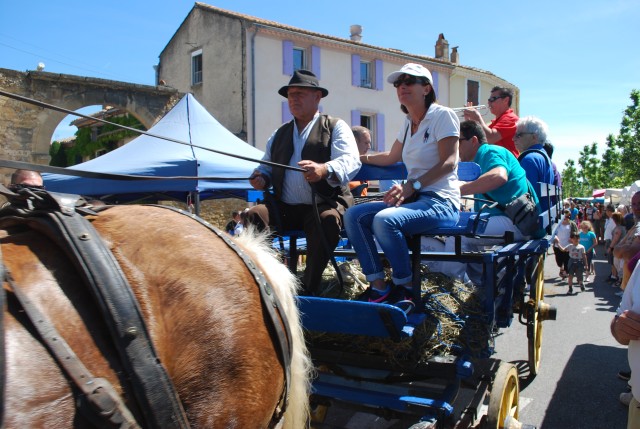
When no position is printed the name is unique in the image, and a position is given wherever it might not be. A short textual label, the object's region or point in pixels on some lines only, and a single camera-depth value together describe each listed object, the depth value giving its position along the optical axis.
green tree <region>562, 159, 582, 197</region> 58.93
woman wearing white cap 2.78
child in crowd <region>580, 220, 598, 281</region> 10.97
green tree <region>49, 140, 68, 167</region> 22.64
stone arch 13.37
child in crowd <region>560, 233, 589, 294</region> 9.56
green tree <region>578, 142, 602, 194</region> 43.69
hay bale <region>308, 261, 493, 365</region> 2.85
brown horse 1.27
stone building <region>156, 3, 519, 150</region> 18.77
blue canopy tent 6.78
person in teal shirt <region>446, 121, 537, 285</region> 3.63
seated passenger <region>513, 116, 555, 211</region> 4.52
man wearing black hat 2.98
